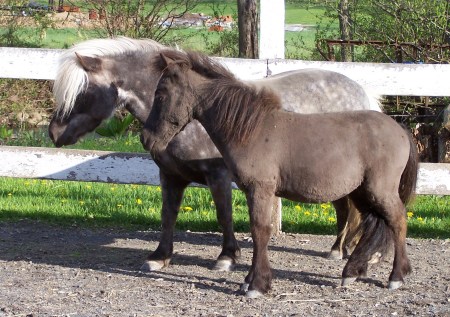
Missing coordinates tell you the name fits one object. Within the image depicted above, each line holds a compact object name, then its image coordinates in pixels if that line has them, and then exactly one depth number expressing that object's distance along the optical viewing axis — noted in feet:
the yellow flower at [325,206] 25.49
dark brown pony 16.34
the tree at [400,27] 32.78
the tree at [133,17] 42.14
